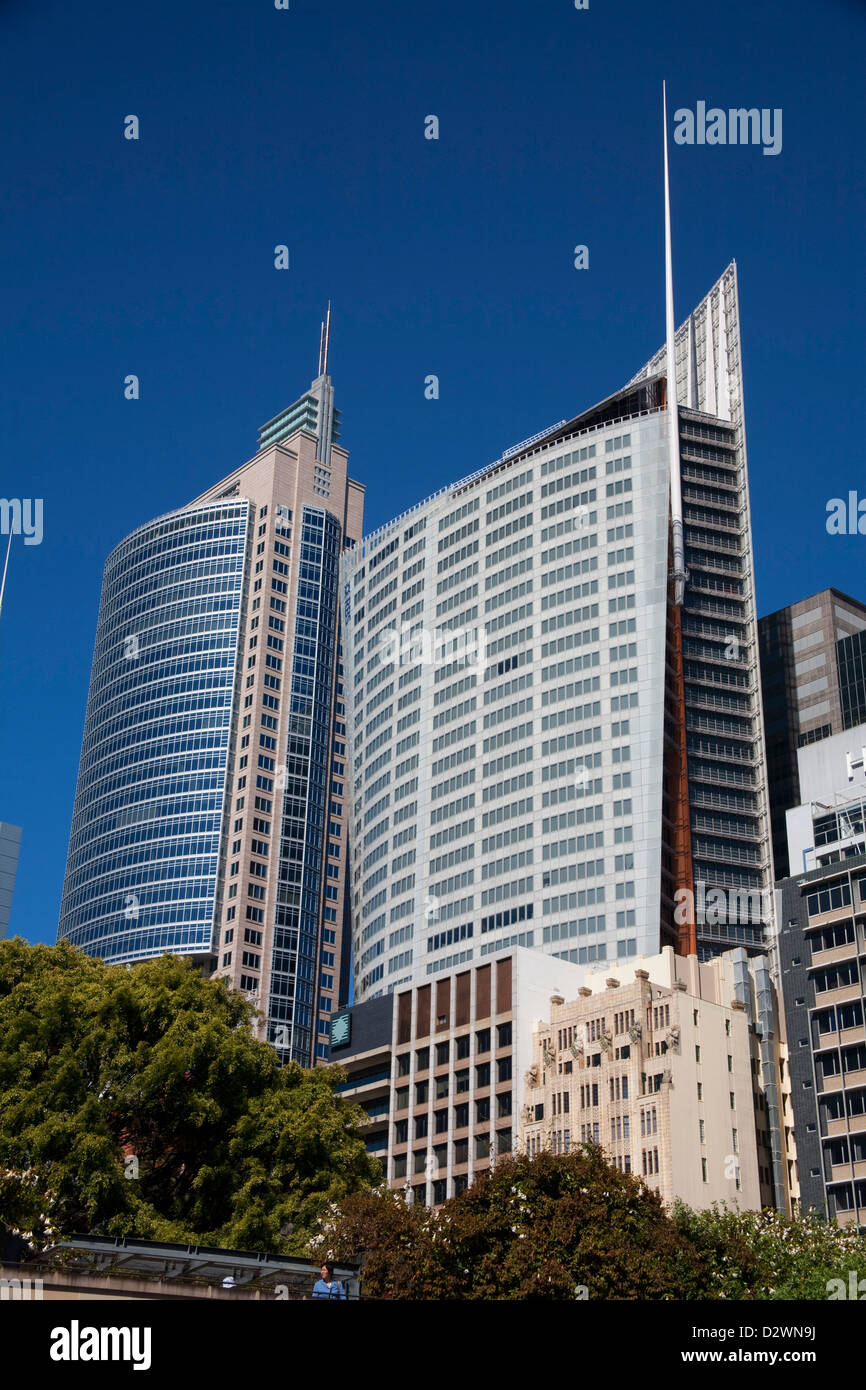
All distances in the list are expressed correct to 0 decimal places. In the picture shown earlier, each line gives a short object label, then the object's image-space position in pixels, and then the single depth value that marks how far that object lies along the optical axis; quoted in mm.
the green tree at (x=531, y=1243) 53781
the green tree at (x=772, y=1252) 56938
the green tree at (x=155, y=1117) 58000
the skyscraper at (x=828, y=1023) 98812
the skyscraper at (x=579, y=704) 148750
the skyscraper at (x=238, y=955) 197125
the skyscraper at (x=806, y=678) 166250
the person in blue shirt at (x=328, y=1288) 26203
